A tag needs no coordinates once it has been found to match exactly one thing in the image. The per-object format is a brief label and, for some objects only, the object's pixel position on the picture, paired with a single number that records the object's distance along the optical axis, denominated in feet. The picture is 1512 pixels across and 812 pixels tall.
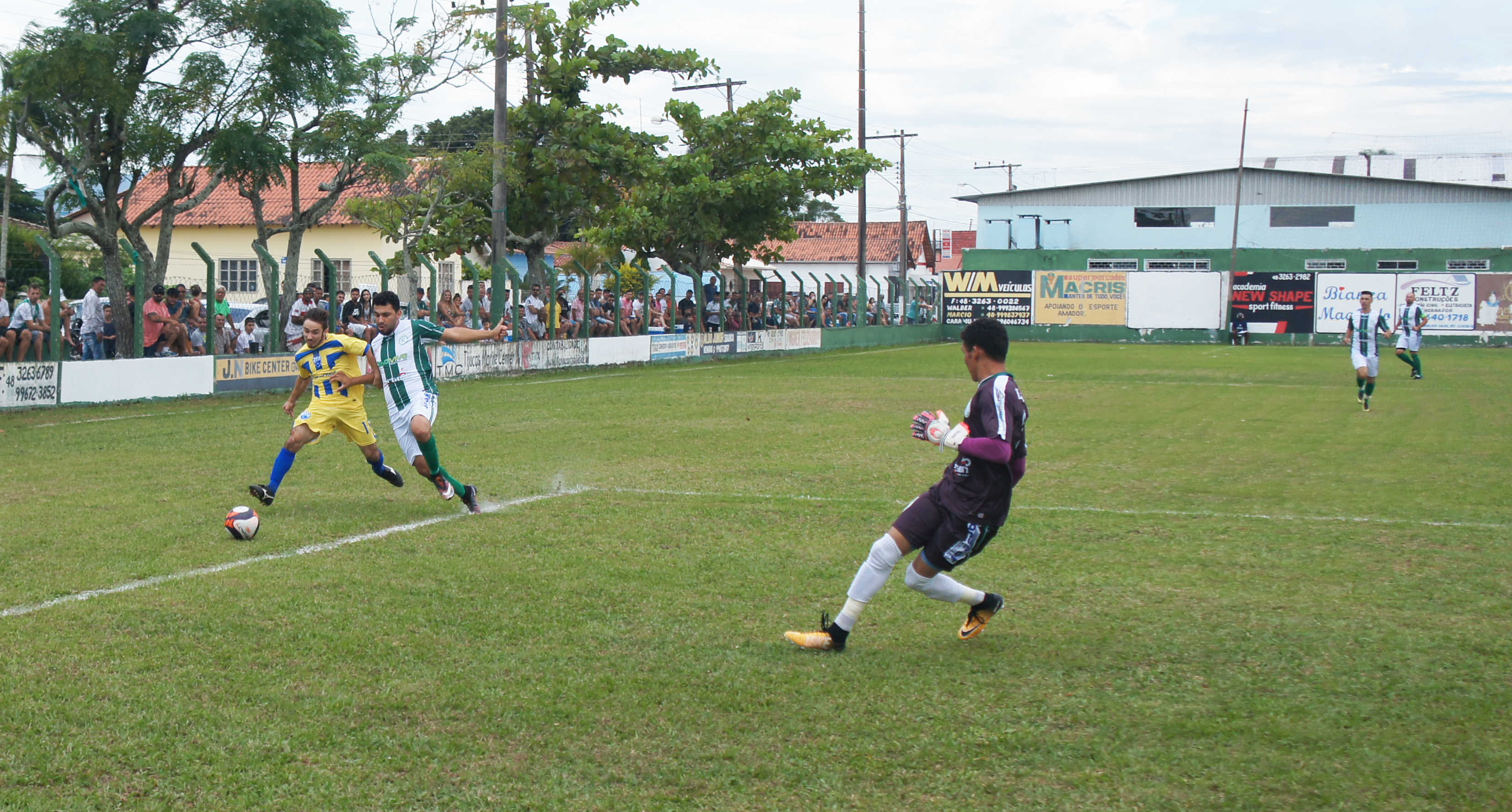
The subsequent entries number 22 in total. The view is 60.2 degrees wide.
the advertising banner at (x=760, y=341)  115.03
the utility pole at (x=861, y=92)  139.54
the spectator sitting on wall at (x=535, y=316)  89.51
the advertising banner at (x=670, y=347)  101.24
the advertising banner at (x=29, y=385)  54.03
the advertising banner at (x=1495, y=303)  148.25
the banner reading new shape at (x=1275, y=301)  155.33
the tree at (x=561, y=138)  105.09
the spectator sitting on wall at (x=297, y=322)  64.54
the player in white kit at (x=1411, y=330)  79.05
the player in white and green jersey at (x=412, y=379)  30.76
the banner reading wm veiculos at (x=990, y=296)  167.32
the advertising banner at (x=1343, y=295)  151.53
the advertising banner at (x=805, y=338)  124.88
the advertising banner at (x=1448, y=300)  149.48
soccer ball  26.40
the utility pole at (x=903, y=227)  168.76
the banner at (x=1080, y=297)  163.53
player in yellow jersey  31.63
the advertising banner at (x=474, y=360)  77.41
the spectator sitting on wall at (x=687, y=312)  111.34
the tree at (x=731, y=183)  117.39
